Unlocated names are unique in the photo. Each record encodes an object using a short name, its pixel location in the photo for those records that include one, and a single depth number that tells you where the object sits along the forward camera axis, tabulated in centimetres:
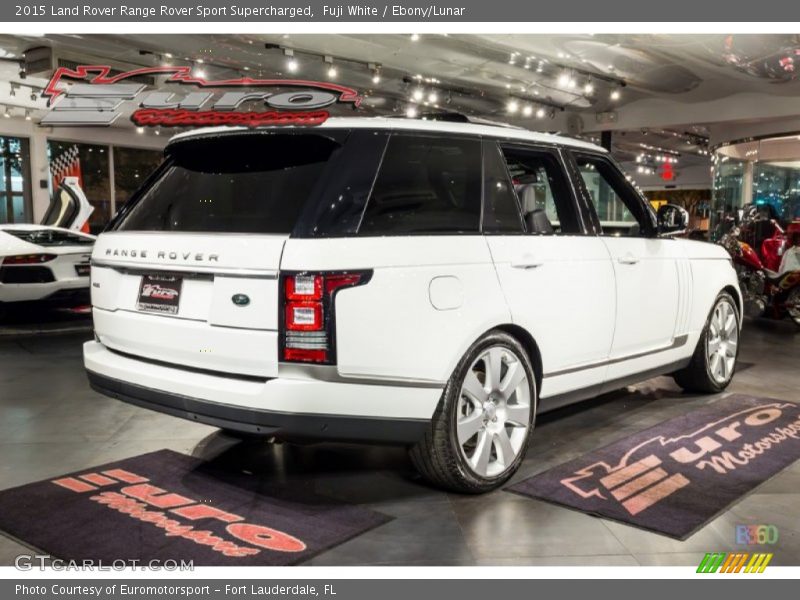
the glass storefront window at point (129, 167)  2281
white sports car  841
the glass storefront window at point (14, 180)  1995
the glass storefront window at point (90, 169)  2094
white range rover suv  289
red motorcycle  936
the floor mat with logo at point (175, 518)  286
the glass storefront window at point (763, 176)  1485
